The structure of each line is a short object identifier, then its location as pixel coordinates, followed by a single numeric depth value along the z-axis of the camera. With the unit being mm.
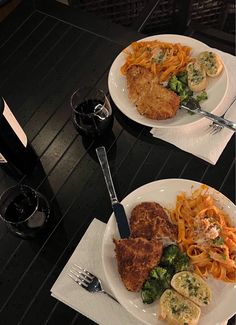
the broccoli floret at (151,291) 991
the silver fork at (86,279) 1062
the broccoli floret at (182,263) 1021
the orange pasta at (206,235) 1021
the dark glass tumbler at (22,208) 1101
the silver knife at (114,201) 1101
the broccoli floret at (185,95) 1331
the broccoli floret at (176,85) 1353
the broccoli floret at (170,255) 1030
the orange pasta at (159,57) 1410
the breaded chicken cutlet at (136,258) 1010
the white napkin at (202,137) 1278
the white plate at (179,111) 1309
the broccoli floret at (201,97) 1337
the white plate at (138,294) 976
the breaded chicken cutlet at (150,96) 1306
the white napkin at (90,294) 1030
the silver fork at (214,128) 1309
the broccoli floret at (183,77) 1373
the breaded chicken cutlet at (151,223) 1080
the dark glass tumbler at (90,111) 1272
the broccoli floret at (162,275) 1002
